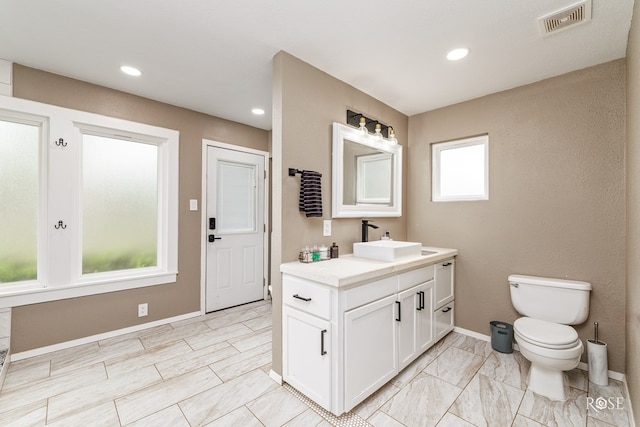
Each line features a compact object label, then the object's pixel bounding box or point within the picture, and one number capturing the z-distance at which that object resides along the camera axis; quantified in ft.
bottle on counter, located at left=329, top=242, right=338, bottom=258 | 7.31
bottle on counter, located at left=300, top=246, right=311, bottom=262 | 6.56
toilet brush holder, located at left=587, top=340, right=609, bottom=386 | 6.37
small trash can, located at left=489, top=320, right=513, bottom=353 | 7.80
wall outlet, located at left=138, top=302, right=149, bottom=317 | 9.16
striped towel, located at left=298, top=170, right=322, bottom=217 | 6.57
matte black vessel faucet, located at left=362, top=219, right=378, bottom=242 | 8.40
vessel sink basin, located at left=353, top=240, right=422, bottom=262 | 6.88
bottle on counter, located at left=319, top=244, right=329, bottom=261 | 6.95
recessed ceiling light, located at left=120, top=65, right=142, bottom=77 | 7.38
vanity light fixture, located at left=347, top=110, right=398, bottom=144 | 8.09
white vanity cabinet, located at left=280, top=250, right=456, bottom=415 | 5.21
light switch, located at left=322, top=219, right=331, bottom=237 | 7.35
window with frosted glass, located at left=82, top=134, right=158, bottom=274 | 8.49
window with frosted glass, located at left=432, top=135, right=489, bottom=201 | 9.07
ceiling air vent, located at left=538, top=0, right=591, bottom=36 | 5.07
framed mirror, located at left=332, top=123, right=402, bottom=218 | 7.52
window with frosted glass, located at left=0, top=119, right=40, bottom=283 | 7.29
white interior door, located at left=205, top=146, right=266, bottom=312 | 10.99
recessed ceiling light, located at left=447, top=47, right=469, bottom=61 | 6.48
